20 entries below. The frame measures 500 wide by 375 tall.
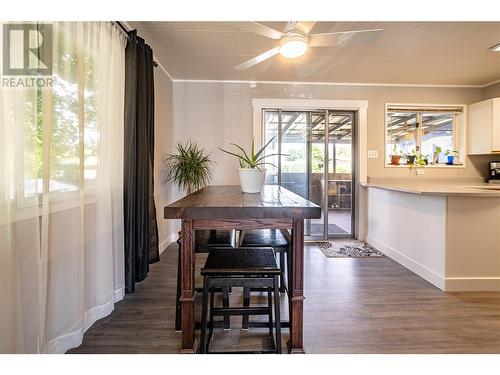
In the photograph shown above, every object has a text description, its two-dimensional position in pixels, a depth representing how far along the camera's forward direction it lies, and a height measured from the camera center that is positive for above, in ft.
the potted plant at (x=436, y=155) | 14.78 +1.75
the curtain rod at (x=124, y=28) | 7.47 +4.50
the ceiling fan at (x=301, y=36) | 6.89 +3.97
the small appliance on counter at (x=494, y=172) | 14.07 +0.80
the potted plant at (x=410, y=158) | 14.42 +1.53
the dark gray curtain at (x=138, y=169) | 7.92 +0.51
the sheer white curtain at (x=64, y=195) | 4.28 -0.19
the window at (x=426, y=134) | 14.76 +2.93
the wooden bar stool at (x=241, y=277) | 4.64 -1.58
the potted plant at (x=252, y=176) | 6.05 +0.22
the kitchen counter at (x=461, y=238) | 8.28 -1.61
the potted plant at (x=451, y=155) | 14.62 +1.73
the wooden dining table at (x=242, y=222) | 4.45 -0.64
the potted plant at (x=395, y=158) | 14.48 +1.53
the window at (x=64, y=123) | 4.65 +1.23
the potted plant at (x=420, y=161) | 14.48 +1.40
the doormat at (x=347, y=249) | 11.94 -2.98
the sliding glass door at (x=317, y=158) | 14.61 +1.52
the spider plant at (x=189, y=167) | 12.84 +0.92
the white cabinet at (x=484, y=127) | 13.24 +3.05
